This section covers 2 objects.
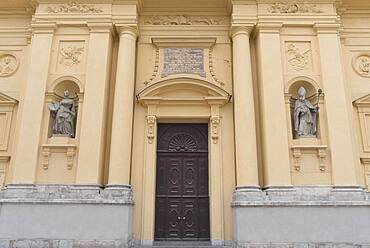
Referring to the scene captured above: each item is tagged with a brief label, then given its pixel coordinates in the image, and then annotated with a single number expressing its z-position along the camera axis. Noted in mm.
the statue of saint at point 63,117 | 10047
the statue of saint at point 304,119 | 9992
